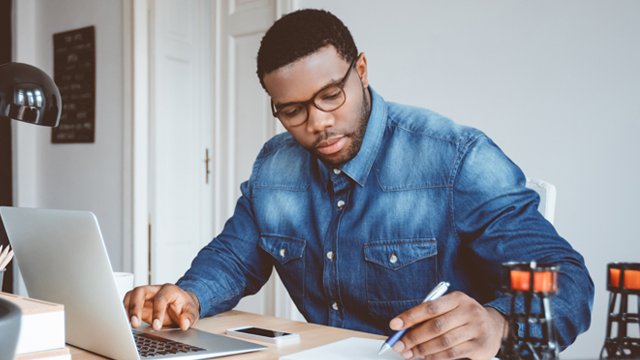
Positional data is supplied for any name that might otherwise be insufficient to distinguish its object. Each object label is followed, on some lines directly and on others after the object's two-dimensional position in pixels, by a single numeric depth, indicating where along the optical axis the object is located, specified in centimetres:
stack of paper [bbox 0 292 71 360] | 73
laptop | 85
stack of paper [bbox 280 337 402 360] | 90
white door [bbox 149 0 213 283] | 359
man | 120
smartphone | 103
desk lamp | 111
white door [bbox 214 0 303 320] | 337
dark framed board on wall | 385
